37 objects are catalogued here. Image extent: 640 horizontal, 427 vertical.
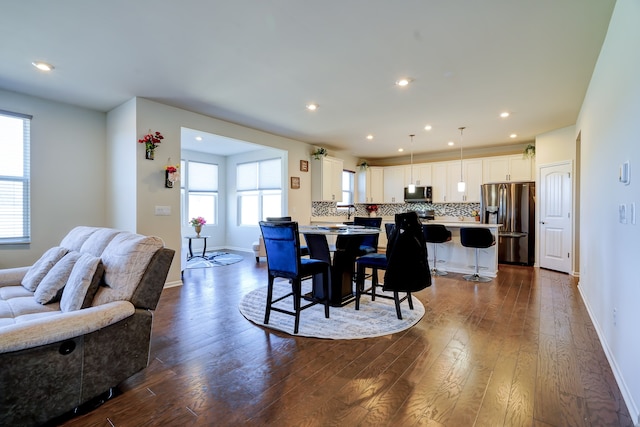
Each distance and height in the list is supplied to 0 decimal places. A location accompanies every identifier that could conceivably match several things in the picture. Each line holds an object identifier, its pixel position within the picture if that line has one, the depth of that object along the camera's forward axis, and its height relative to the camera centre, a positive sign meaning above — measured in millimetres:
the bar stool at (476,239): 4473 -415
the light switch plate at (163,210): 4250 +39
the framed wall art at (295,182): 6285 +641
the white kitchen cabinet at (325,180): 6688 +749
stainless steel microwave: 7555 +446
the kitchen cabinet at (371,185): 8289 +764
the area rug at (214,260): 5848 -1010
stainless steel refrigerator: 5809 -134
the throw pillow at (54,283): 2164 -513
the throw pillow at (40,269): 2438 -470
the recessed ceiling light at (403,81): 3389 +1506
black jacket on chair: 2734 -420
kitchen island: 4875 -744
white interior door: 5184 -105
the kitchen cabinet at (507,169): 6285 +946
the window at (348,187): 8133 +702
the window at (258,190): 7477 +586
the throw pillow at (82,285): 1909 -474
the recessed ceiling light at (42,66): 3069 +1534
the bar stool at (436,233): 4715 -332
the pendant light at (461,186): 5577 +490
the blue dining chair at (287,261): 2604 -447
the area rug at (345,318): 2654 -1050
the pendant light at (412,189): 7677 +600
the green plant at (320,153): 6672 +1324
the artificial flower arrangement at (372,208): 8398 +122
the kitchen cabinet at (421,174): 7652 +992
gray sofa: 1404 -631
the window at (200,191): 7582 +574
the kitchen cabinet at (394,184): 8094 +771
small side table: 6187 -925
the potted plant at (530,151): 6109 +1243
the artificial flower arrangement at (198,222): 6523 -203
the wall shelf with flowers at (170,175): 4266 +542
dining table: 3090 -496
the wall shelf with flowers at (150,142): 4016 +961
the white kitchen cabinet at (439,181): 7402 +776
